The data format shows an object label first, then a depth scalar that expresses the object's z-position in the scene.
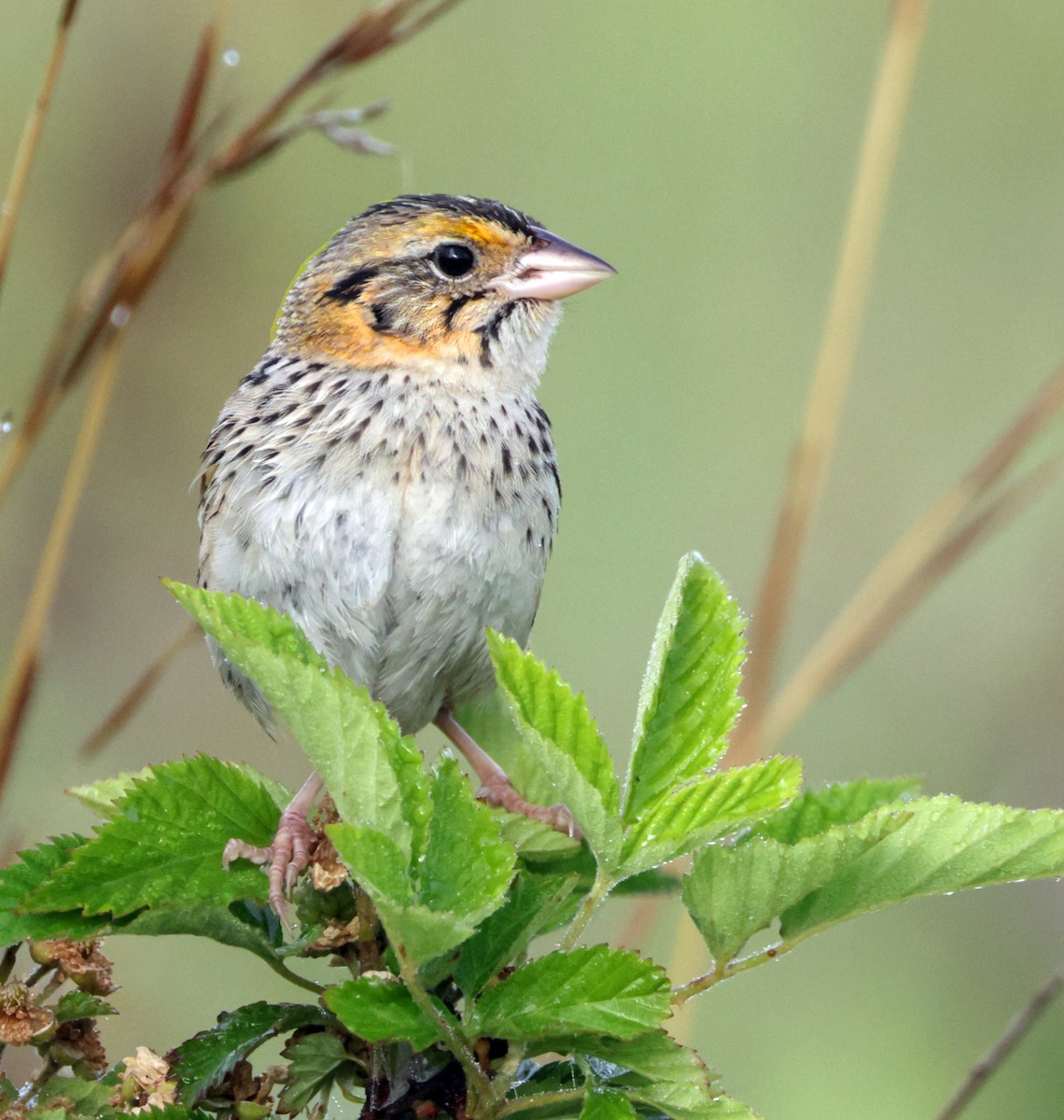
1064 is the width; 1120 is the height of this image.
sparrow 4.68
